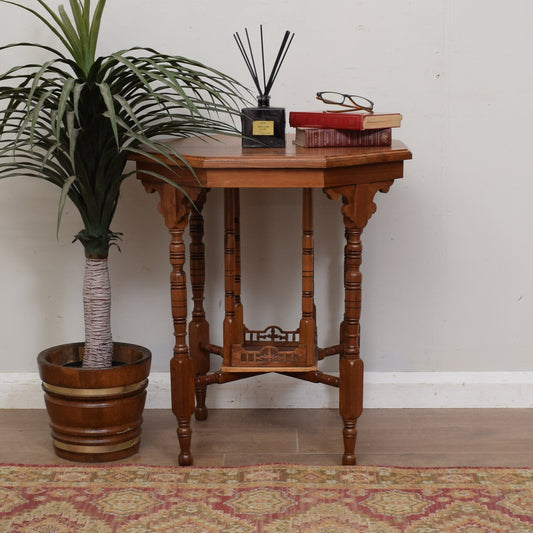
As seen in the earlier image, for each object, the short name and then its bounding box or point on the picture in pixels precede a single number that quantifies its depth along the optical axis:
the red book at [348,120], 2.39
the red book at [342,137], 2.44
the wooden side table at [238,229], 2.26
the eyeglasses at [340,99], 2.86
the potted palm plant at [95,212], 2.35
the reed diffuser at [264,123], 2.46
